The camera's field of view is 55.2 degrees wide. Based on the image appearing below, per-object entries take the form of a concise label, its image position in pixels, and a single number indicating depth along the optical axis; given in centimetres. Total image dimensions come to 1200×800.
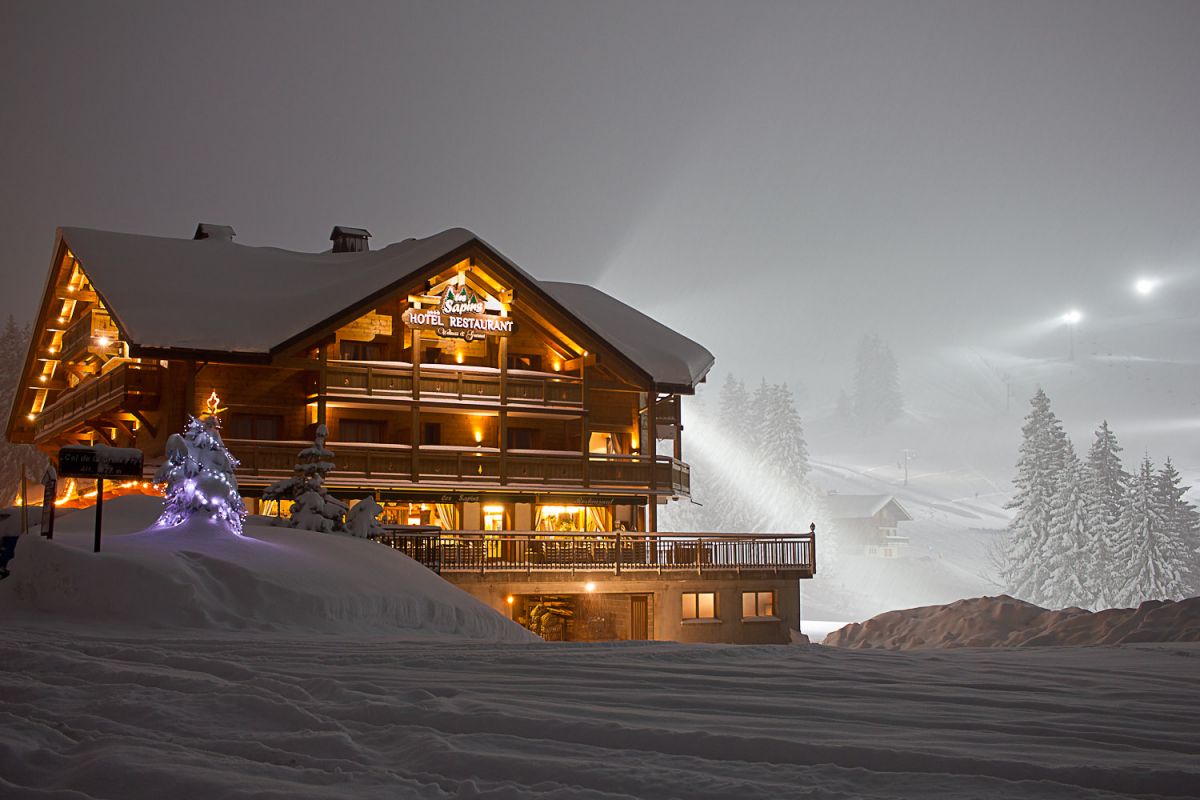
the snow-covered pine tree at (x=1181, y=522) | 6956
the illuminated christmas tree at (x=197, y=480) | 2081
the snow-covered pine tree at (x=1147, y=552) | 6931
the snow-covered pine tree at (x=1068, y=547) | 7162
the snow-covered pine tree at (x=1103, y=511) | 7094
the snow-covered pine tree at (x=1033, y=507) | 7388
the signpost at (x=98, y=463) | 1809
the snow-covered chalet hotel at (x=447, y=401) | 3312
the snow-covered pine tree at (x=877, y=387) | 18550
